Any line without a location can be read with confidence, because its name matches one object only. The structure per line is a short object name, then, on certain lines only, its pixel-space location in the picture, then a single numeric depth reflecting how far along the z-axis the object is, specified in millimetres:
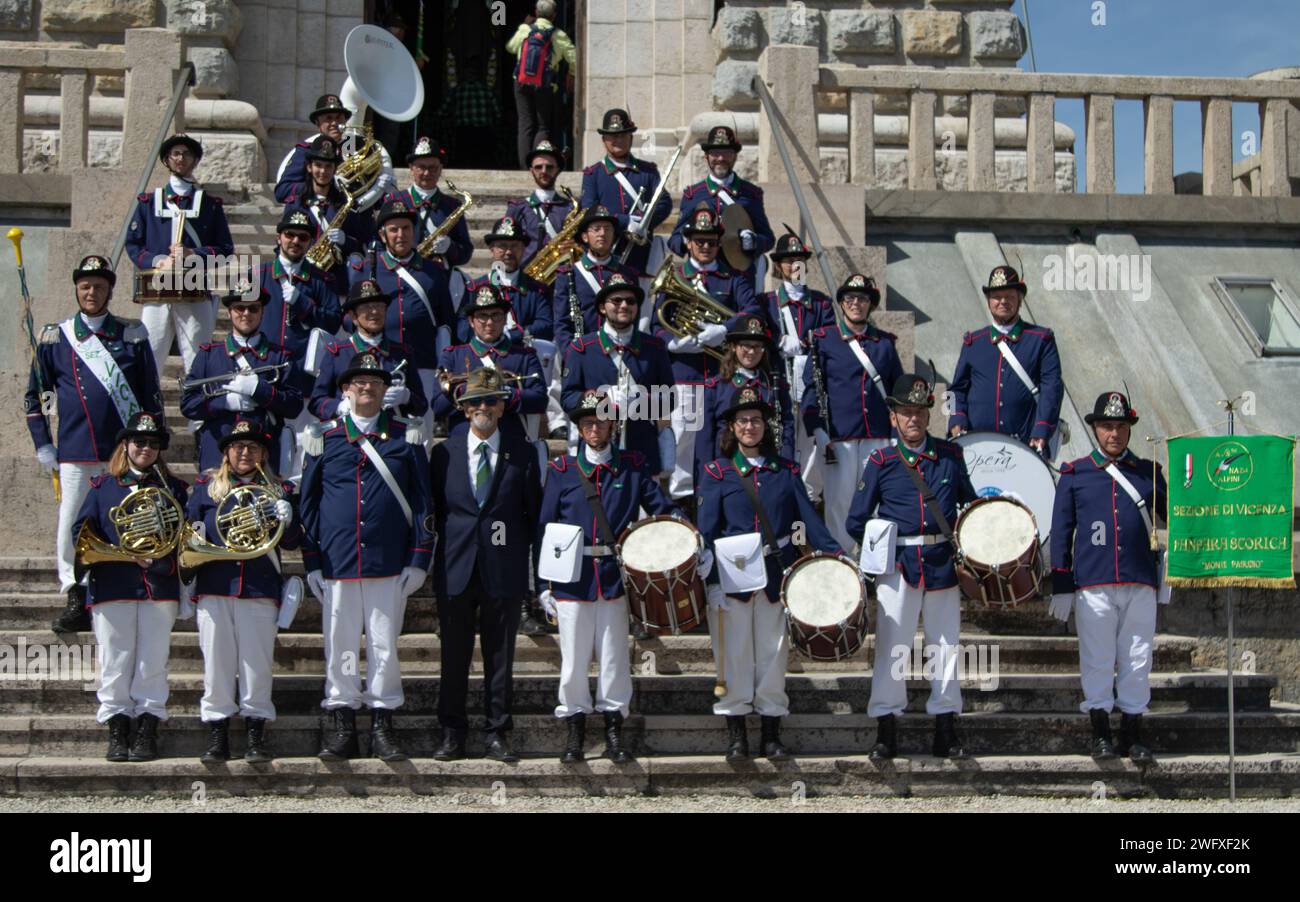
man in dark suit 9758
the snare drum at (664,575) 9477
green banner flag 10016
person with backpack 16531
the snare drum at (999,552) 9797
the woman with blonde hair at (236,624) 9523
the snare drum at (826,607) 9430
